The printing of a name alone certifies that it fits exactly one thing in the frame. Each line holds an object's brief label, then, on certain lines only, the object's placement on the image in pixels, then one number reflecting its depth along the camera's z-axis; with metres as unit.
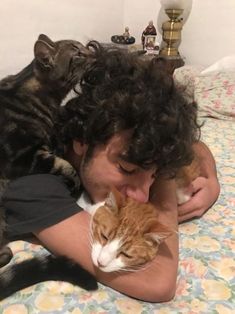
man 0.78
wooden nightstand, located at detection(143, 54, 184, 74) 2.70
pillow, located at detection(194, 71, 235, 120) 2.05
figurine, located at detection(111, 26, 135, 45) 2.83
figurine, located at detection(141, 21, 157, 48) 2.88
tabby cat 0.99
